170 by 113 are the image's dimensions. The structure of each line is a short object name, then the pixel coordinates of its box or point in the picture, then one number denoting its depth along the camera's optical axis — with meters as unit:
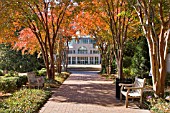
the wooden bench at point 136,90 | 8.50
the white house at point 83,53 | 62.59
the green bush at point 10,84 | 11.09
